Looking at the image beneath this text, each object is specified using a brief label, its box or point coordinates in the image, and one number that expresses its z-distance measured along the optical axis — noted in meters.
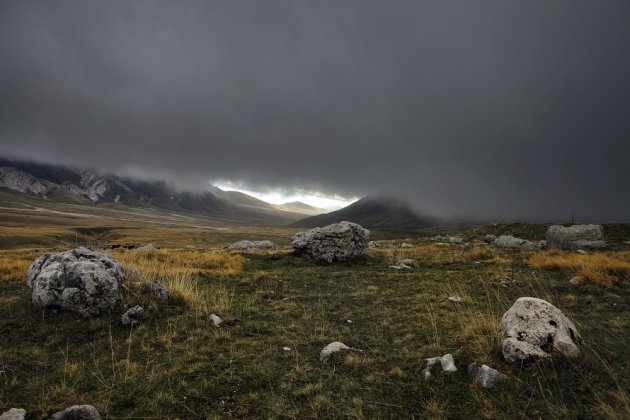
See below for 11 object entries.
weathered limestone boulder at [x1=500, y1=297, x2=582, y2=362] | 6.82
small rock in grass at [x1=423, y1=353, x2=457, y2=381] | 6.90
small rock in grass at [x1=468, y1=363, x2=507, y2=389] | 6.22
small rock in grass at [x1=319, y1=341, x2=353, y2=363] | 7.98
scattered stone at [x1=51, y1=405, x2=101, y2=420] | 5.54
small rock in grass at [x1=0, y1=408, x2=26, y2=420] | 5.54
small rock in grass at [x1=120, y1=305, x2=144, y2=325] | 10.52
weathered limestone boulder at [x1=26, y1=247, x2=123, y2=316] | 11.07
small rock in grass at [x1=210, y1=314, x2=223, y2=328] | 10.56
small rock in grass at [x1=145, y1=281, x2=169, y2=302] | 12.36
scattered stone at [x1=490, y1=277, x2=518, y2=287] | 15.40
